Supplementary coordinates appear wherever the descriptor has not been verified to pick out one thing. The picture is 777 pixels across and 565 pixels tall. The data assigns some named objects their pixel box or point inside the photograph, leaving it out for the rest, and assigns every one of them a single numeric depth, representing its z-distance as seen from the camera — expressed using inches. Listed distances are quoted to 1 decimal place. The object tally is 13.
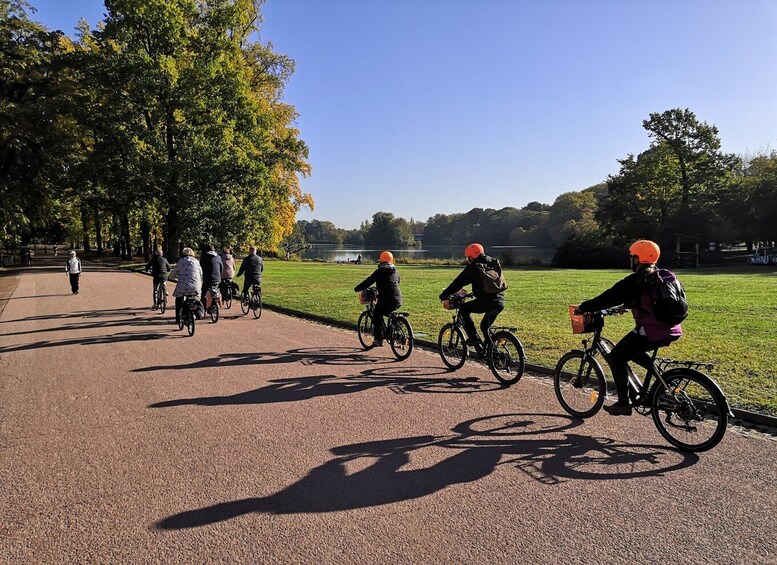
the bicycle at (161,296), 543.8
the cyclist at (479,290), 264.4
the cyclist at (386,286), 318.7
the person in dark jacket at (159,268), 546.9
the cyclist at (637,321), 172.4
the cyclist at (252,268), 508.4
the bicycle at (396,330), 310.2
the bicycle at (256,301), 502.6
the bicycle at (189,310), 401.1
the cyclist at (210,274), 474.6
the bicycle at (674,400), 164.2
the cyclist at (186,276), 415.8
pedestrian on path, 699.4
